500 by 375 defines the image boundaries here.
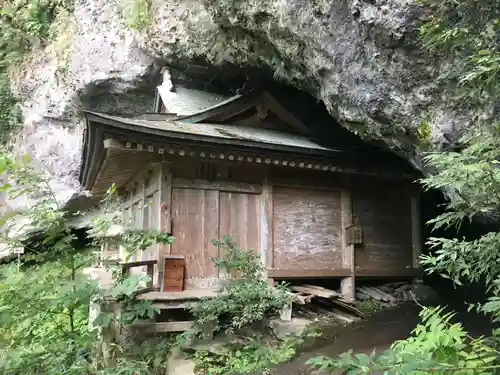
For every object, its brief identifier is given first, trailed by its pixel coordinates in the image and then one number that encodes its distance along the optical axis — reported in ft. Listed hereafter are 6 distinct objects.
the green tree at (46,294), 13.82
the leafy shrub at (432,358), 8.22
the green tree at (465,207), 8.63
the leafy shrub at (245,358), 19.53
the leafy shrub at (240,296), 21.94
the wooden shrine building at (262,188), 24.57
